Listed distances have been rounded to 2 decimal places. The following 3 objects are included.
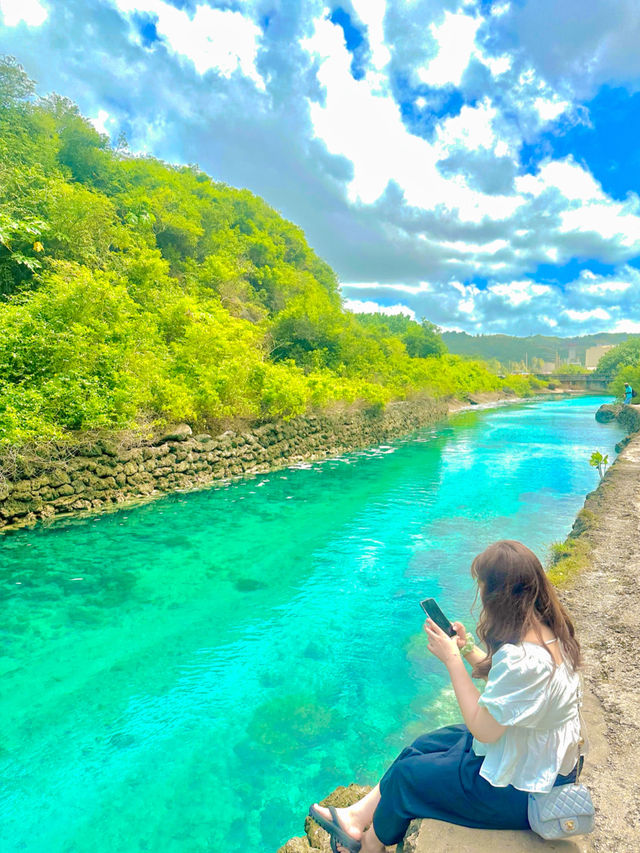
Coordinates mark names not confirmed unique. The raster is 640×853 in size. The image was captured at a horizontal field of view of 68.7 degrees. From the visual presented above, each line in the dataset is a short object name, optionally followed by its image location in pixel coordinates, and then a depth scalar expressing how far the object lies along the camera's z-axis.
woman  2.03
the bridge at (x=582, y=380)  95.44
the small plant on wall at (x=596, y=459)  13.44
